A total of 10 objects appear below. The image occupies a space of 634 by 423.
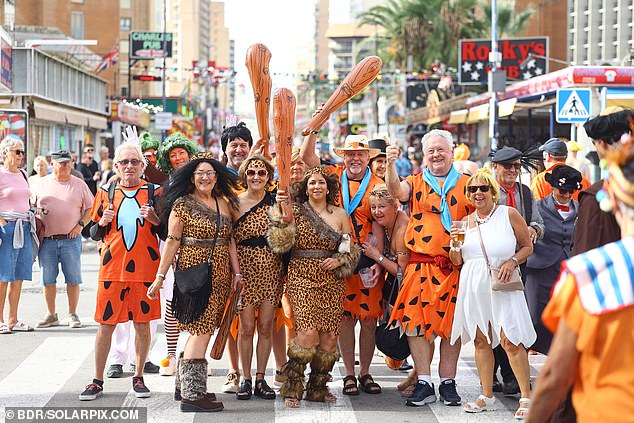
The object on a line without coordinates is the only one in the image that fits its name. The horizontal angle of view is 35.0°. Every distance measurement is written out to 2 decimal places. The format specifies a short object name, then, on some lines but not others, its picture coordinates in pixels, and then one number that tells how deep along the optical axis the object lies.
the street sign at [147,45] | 51.90
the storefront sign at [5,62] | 21.75
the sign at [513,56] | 35.41
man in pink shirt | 10.84
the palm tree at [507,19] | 45.91
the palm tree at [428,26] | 45.28
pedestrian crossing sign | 17.11
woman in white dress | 7.15
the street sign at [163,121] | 38.44
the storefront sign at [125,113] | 44.94
